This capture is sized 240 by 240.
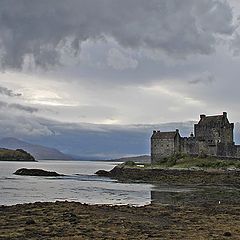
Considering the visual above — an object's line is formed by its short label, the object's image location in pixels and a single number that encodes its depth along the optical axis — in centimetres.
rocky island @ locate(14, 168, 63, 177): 11784
